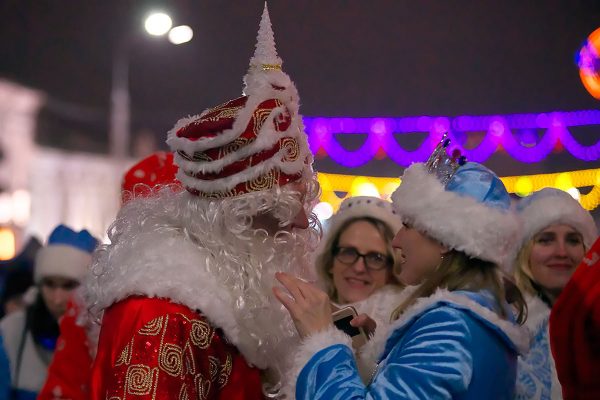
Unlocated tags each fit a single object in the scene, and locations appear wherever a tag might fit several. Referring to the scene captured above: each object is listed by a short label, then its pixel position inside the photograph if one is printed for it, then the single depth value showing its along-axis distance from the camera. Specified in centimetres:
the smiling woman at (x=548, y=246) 357
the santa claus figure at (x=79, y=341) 326
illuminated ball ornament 827
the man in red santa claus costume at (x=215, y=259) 201
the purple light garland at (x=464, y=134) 1267
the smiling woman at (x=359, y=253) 374
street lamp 1069
